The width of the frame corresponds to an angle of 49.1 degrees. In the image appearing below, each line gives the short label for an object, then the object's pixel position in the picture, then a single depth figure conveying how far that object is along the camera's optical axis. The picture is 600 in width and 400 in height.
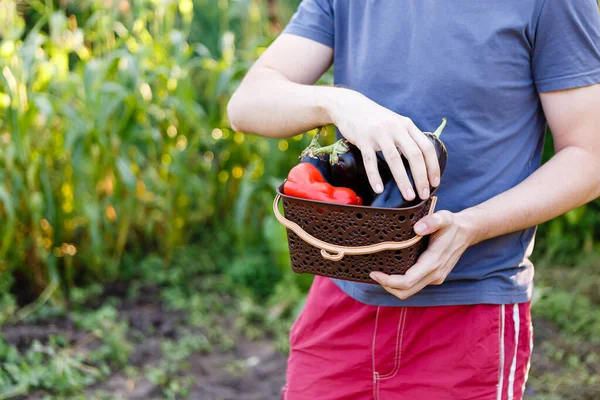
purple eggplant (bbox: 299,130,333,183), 1.10
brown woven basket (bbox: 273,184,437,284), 0.98
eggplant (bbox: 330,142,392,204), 1.05
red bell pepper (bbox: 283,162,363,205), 1.04
